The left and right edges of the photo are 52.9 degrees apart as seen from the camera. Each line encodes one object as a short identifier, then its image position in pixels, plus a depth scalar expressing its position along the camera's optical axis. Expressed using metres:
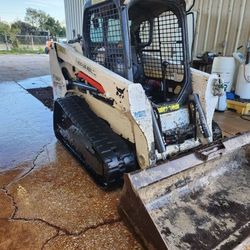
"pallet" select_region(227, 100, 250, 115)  4.07
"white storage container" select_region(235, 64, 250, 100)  4.04
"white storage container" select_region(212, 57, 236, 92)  4.20
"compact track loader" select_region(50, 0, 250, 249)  1.48
